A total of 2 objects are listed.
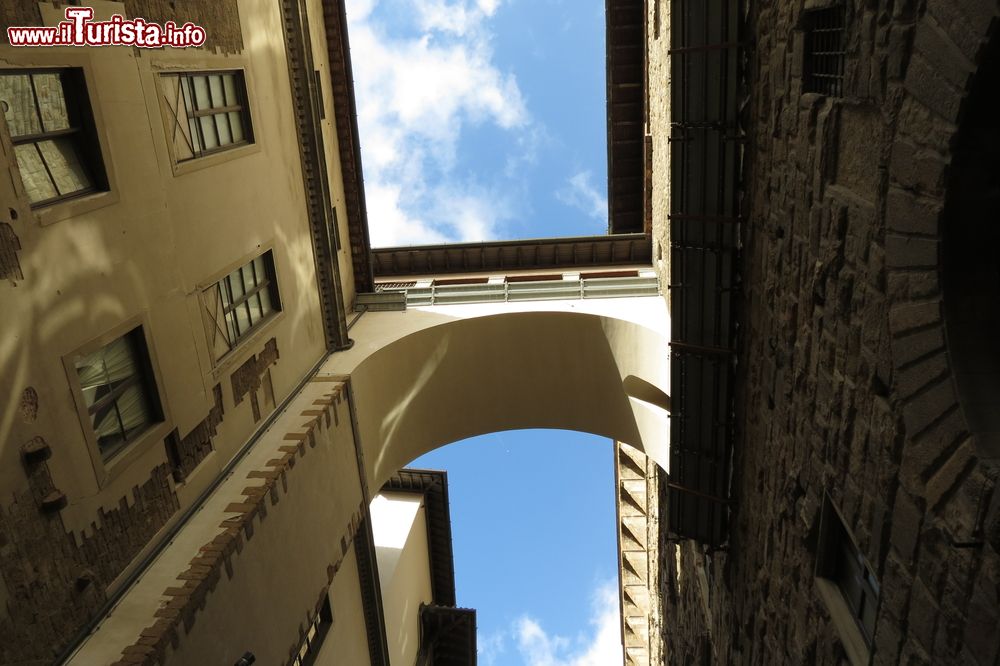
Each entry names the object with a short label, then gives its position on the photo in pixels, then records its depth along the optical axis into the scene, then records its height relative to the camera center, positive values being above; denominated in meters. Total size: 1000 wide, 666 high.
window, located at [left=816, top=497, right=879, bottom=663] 5.05 -3.71
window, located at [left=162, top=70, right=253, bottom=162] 8.72 +0.47
